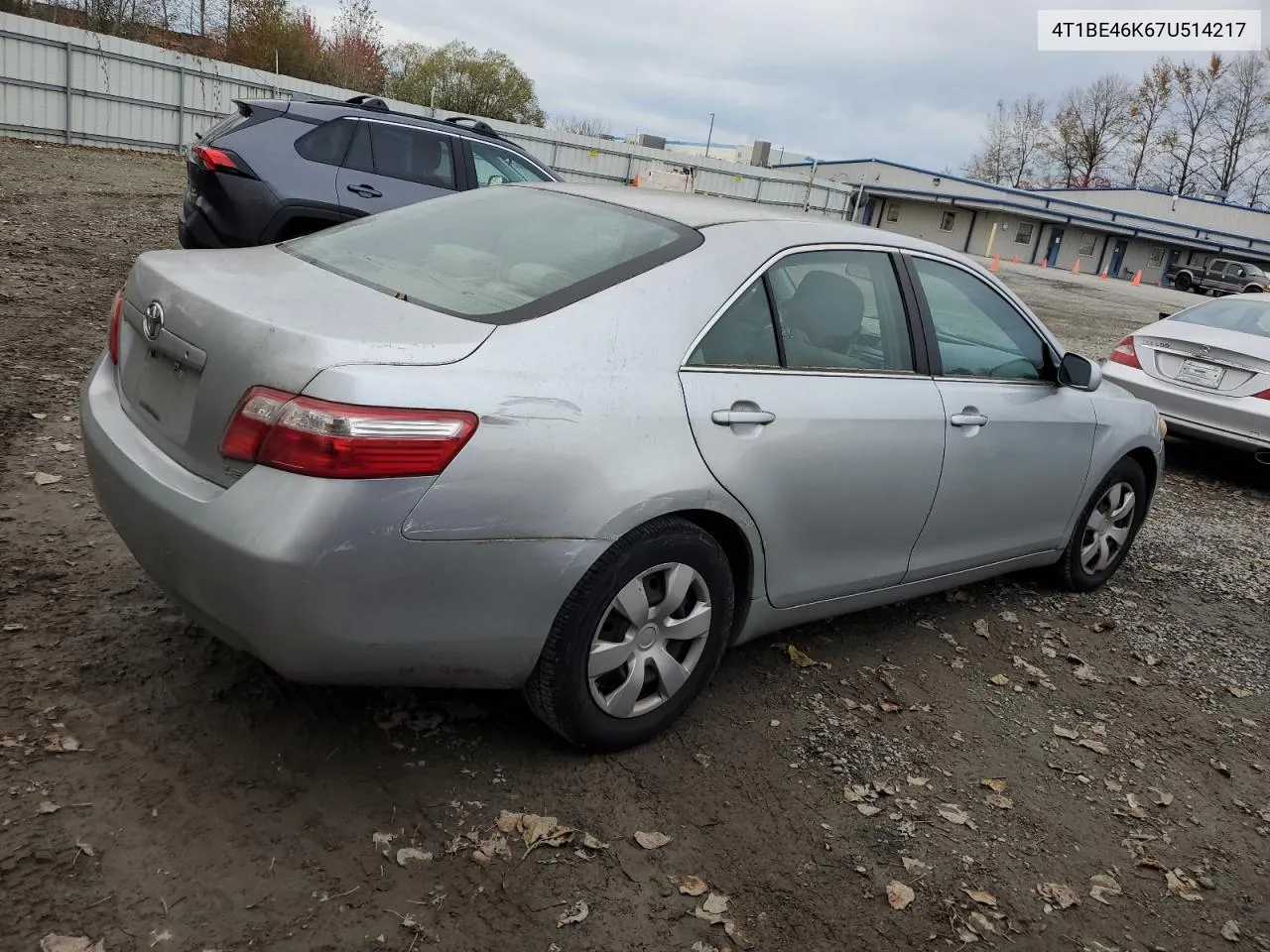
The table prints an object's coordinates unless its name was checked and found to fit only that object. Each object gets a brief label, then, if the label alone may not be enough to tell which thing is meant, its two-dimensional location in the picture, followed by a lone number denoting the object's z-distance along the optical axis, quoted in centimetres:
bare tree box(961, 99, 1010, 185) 8431
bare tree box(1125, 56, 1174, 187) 7669
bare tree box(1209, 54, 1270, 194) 7344
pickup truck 4175
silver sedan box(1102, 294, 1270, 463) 748
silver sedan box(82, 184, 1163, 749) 241
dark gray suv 790
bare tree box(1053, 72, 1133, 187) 7881
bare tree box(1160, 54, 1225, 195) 7481
